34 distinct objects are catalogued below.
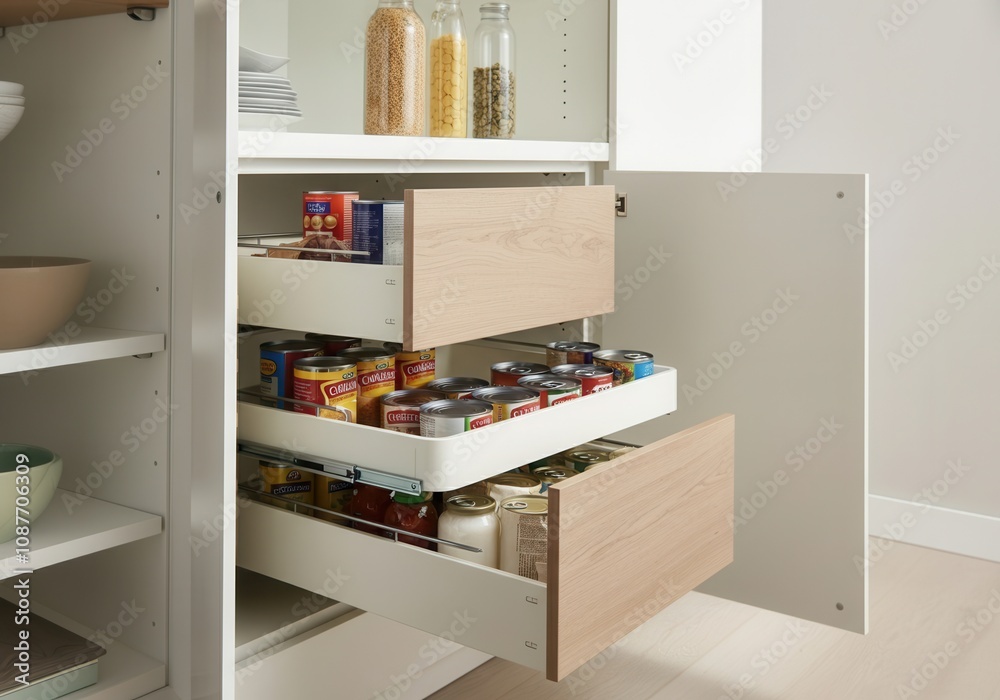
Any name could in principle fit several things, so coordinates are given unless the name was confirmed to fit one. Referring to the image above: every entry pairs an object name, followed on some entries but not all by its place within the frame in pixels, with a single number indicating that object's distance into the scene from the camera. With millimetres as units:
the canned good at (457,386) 1357
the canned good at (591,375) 1398
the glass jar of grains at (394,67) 1424
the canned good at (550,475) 1417
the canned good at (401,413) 1244
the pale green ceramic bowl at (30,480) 1095
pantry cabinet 1112
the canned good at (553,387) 1334
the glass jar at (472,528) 1219
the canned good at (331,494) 1386
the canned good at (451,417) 1165
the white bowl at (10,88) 1104
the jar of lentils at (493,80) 1590
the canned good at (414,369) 1429
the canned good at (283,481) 1349
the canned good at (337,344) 1405
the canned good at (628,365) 1486
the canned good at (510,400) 1273
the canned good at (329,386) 1242
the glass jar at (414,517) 1281
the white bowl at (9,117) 1106
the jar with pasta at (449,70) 1513
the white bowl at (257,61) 1326
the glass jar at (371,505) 1335
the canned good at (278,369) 1310
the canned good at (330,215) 1323
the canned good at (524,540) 1174
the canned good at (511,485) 1339
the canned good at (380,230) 1212
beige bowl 1054
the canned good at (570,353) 1541
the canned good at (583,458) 1470
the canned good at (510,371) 1472
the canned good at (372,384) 1309
